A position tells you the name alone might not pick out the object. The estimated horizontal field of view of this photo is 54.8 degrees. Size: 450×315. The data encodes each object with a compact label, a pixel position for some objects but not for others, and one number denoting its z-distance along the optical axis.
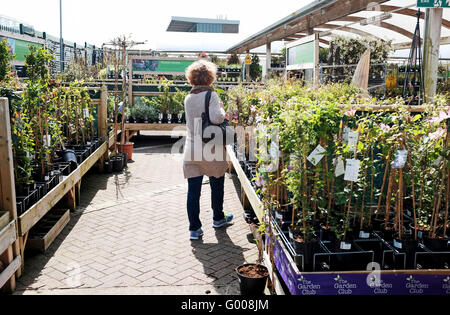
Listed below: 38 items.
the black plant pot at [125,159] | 7.90
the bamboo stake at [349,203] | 2.89
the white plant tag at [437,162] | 2.86
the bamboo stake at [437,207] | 2.79
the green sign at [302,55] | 5.87
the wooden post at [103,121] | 7.76
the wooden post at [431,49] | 4.82
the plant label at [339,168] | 2.95
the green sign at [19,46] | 12.43
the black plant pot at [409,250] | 2.81
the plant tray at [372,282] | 2.71
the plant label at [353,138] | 2.84
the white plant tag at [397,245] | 2.84
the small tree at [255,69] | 20.27
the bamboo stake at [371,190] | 3.04
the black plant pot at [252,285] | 3.05
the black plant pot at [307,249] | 2.83
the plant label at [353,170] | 2.79
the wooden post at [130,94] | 11.31
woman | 4.18
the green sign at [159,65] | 12.98
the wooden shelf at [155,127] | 10.08
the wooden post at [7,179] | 3.26
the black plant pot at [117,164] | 7.51
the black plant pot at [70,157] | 5.37
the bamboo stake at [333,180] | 3.00
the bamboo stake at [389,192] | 3.06
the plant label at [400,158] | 2.66
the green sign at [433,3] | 4.40
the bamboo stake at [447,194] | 2.79
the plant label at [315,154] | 2.89
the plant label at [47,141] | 4.64
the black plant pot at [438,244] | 2.85
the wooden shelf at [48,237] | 4.00
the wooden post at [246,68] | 18.29
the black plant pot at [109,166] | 7.38
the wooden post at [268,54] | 15.59
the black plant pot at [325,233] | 3.08
